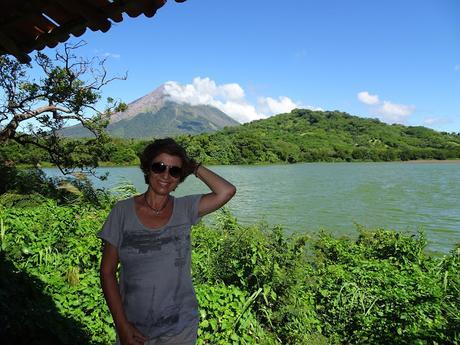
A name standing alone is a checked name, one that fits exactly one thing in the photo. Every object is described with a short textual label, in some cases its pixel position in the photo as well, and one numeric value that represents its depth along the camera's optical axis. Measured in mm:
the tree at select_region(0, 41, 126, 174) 12961
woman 1924
